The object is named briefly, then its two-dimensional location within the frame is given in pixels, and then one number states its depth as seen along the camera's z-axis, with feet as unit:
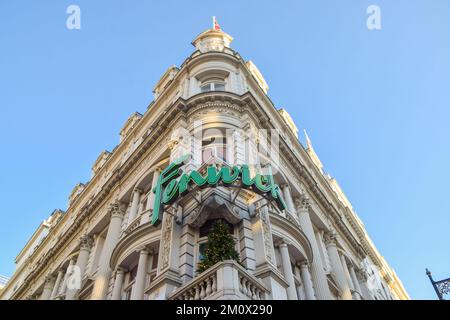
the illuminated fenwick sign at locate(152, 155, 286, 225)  51.85
